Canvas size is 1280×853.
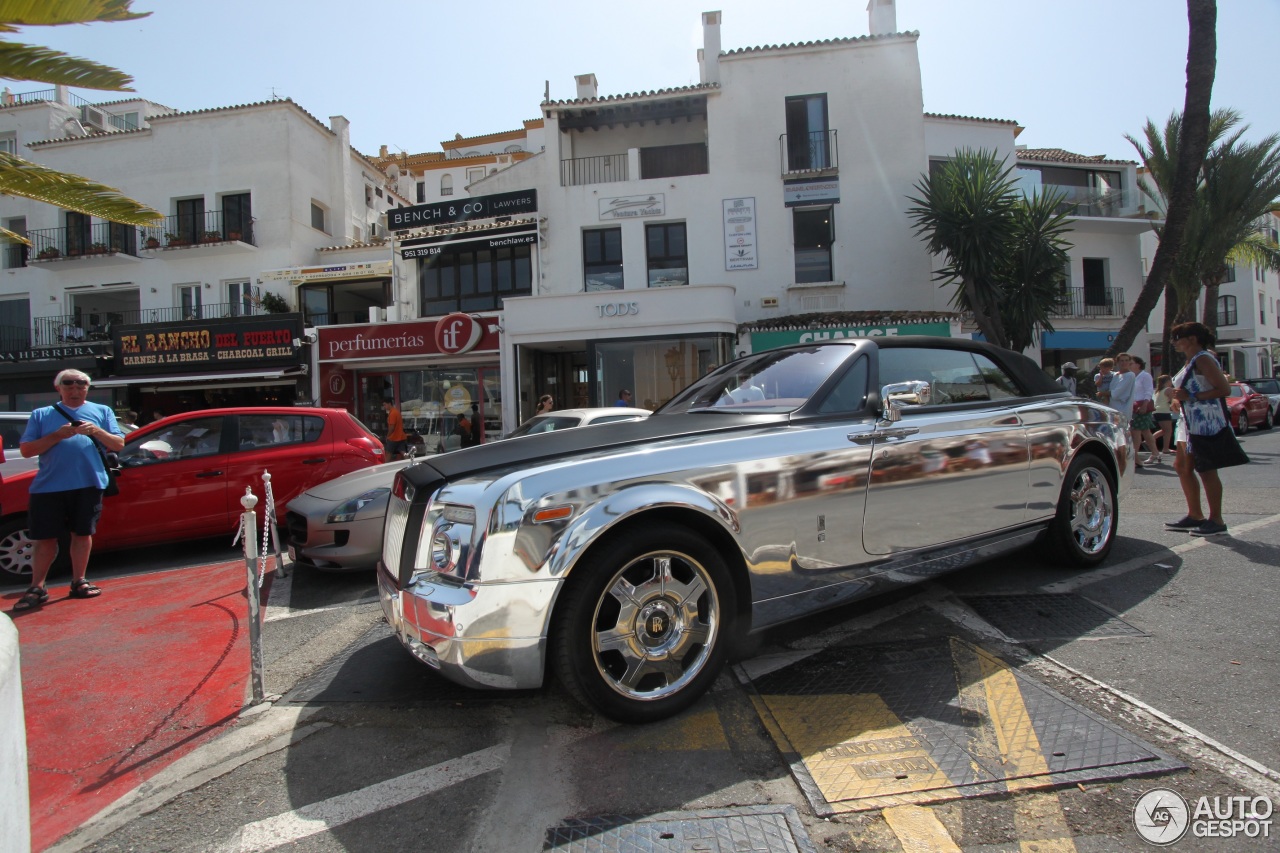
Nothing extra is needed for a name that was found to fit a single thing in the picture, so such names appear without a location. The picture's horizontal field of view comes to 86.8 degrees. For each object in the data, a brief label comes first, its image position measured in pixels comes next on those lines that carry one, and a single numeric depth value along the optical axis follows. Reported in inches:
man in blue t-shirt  192.7
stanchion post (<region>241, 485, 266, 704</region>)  120.2
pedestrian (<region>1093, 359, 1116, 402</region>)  419.5
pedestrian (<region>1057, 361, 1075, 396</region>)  462.9
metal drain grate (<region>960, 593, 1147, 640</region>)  133.4
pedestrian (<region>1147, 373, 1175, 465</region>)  448.1
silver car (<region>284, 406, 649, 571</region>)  204.5
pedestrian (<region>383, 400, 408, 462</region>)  585.9
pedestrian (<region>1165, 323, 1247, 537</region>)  207.0
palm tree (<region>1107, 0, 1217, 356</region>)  430.0
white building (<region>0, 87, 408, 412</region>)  786.2
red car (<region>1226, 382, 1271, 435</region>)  632.4
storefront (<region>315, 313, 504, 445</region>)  654.5
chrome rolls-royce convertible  97.3
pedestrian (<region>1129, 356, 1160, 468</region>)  418.3
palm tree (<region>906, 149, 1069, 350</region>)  610.9
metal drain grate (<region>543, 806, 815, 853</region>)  77.0
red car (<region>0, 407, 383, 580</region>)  240.5
